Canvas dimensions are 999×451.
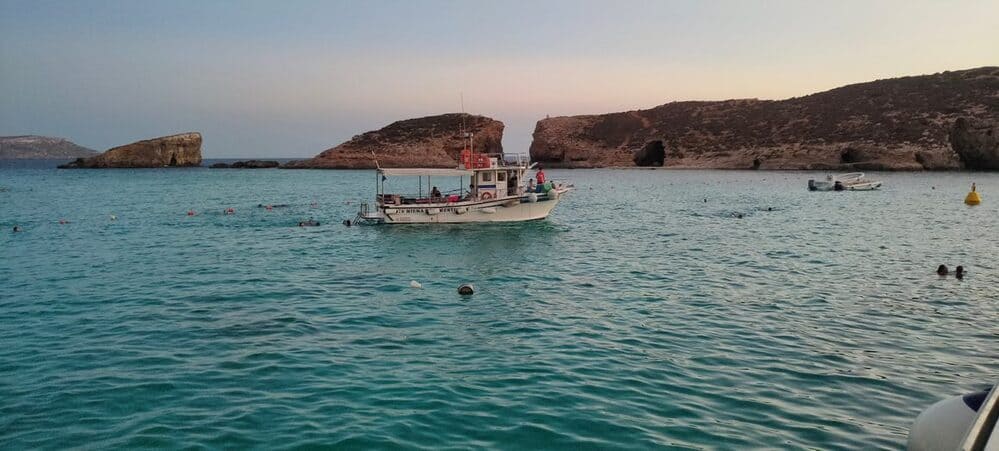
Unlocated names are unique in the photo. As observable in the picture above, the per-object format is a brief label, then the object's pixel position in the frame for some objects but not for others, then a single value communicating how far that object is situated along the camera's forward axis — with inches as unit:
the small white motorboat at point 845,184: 2549.2
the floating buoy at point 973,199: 1849.2
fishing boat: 1432.1
